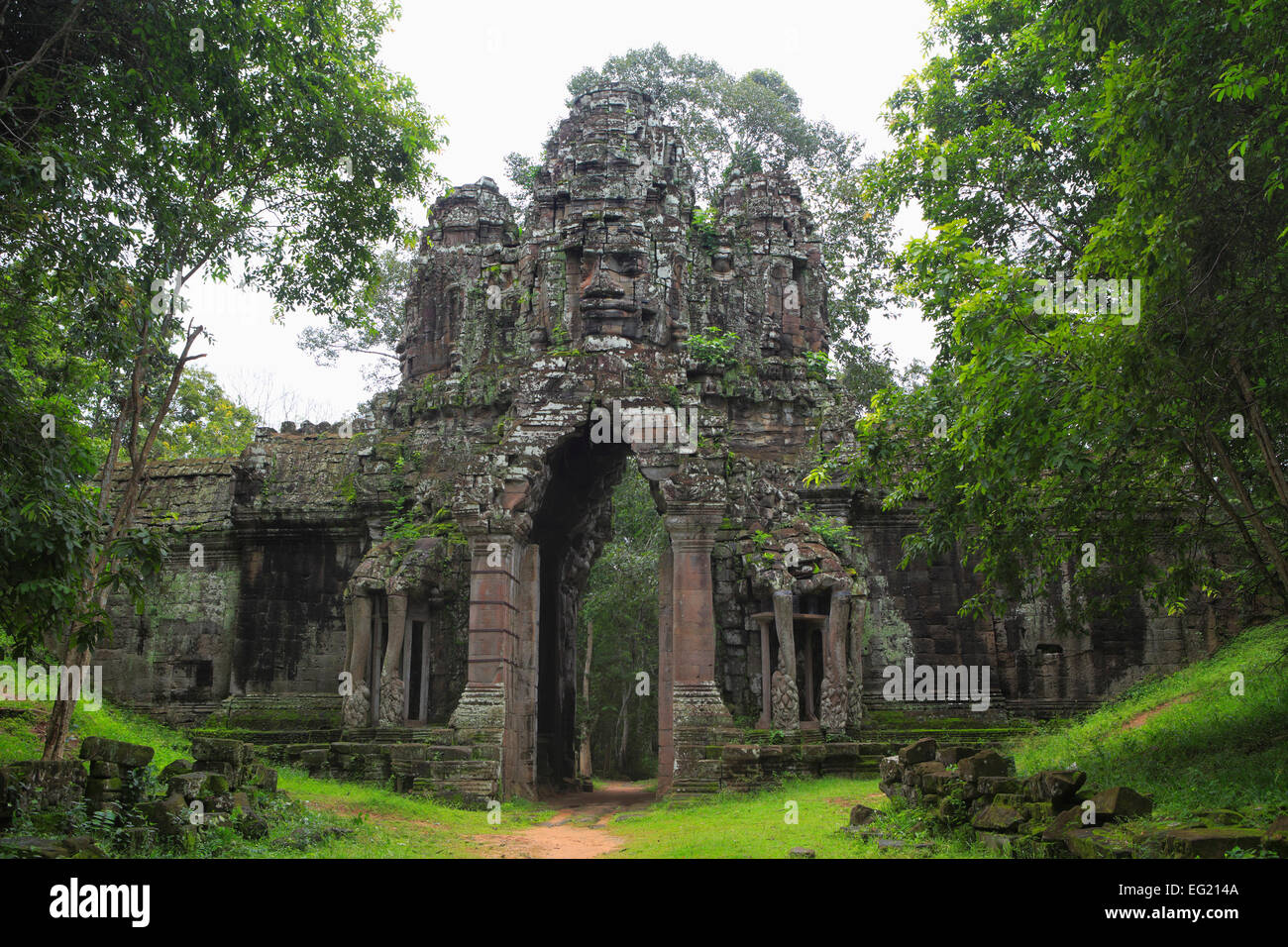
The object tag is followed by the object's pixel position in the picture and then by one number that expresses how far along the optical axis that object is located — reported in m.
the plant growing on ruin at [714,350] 18.91
